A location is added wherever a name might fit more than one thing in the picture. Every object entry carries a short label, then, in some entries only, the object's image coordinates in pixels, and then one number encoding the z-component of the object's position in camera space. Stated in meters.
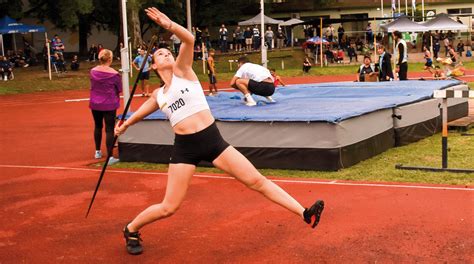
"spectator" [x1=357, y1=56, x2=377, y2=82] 19.44
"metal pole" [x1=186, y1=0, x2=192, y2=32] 29.05
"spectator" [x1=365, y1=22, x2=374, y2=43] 43.19
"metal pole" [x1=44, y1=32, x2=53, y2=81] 30.09
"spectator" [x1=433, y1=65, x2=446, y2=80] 19.13
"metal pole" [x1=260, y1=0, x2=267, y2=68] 24.76
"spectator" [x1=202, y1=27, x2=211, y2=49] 39.88
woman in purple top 10.35
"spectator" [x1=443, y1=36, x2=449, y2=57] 39.09
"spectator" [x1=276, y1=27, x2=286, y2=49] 45.72
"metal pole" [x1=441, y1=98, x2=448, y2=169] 8.92
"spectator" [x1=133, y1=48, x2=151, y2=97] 23.00
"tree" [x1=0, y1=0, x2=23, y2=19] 38.16
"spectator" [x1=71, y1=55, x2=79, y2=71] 34.25
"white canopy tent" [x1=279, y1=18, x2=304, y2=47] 44.12
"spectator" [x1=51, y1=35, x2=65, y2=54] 33.32
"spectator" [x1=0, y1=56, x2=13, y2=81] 30.52
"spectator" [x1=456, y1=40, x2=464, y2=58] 40.93
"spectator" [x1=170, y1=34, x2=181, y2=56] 35.41
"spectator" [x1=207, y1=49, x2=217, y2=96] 22.50
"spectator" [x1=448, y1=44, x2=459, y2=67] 28.52
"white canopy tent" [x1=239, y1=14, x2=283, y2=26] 40.12
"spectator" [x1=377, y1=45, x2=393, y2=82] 17.98
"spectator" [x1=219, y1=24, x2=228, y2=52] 41.41
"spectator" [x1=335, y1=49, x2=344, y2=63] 39.38
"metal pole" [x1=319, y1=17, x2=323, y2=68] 36.17
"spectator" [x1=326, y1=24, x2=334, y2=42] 42.31
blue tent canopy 34.80
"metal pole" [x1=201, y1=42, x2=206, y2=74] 32.84
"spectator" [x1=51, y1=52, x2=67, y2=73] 32.72
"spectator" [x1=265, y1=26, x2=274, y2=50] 42.69
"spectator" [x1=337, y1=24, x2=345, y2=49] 41.99
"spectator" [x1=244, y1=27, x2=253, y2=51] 41.97
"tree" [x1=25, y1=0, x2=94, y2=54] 34.81
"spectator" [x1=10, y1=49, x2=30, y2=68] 36.47
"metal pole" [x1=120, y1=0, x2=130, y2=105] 11.68
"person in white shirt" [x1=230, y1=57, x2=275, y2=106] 11.97
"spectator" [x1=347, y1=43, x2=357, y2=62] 39.59
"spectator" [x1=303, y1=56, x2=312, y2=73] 33.38
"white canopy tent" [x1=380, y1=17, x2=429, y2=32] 35.31
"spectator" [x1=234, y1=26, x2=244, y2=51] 42.00
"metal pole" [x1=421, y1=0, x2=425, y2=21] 51.66
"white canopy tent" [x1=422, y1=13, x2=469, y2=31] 35.03
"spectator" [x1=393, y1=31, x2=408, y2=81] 17.28
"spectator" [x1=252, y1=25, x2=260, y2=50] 42.19
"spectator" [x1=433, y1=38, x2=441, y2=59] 40.04
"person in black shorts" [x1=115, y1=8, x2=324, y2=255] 5.40
